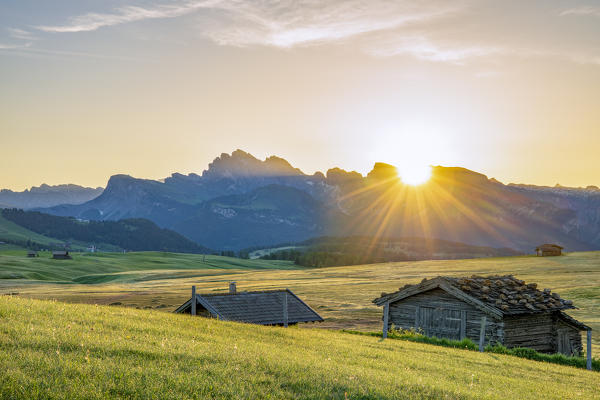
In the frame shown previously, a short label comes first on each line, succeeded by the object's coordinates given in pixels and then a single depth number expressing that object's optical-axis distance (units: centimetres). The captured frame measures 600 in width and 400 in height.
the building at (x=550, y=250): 14312
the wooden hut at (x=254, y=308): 2977
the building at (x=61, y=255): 17835
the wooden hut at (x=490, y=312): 3362
